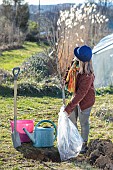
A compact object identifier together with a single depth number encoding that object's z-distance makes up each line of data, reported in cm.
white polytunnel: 1453
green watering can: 685
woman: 643
